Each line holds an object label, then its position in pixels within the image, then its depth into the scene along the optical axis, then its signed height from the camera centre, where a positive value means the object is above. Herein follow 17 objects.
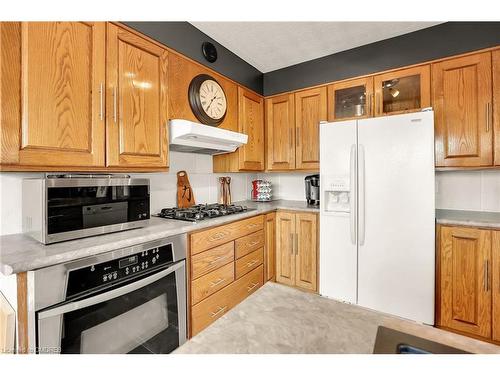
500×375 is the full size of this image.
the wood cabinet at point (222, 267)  1.51 -0.59
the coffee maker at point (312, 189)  2.46 -0.02
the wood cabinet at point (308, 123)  2.40 +0.67
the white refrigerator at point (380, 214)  1.62 -0.20
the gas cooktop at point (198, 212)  1.65 -0.19
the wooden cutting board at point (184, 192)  2.06 -0.04
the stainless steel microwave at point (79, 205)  1.00 -0.08
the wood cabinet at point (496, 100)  1.68 +0.62
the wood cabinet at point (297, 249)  2.17 -0.59
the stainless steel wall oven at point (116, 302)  0.89 -0.51
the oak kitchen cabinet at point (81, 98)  0.99 +0.45
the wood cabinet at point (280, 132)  2.57 +0.61
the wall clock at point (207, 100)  1.83 +0.72
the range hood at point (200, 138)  1.59 +0.37
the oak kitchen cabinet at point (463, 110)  1.72 +0.58
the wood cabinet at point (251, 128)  2.36 +0.63
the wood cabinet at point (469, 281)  1.53 -0.64
